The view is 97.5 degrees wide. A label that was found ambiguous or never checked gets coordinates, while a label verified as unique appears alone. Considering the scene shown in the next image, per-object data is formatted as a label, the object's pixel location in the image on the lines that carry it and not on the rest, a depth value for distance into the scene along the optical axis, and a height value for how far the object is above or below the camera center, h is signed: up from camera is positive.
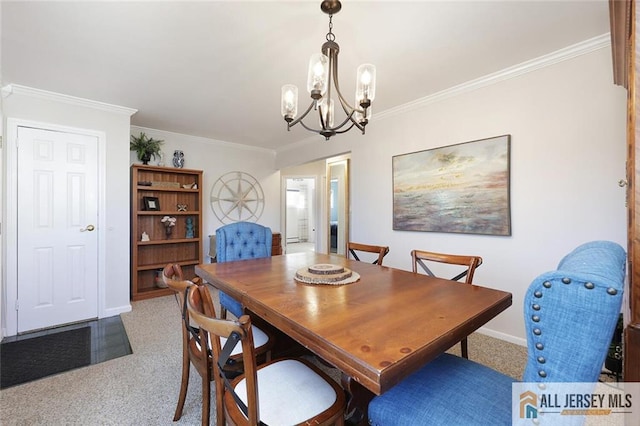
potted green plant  3.94 +0.93
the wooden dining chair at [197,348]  1.20 -0.71
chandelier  1.57 +0.75
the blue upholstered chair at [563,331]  0.61 -0.27
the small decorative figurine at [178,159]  4.36 +0.83
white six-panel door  2.81 -0.16
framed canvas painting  2.50 +0.24
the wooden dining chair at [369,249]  2.34 -0.32
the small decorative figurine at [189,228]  4.45 -0.26
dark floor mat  2.07 -1.19
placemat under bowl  1.61 -0.38
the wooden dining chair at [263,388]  0.86 -0.68
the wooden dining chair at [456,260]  1.75 -0.32
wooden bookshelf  3.81 -0.17
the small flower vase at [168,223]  4.17 -0.16
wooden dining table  0.83 -0.41
